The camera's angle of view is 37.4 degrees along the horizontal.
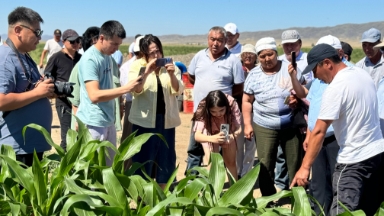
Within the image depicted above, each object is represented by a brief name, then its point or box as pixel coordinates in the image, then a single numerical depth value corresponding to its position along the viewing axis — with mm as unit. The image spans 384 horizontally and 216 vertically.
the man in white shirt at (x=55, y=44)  12688
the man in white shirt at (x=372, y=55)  6480
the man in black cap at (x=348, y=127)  3865
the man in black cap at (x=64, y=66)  6734
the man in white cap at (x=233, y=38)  7926
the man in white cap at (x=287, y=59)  6320
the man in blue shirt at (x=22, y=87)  3859
